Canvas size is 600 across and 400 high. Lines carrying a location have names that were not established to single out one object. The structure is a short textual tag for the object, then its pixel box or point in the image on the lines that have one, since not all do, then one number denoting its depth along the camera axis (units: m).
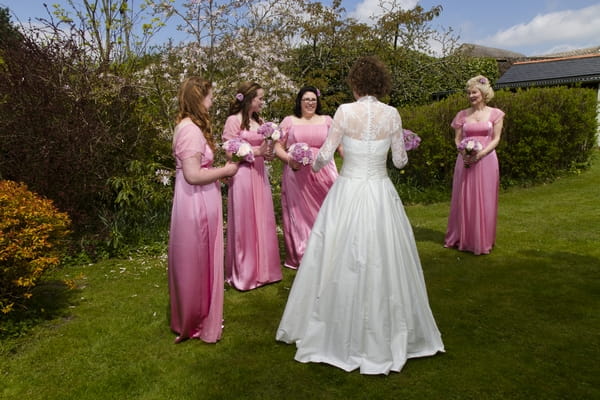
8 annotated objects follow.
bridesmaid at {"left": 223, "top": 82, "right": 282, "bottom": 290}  6.04
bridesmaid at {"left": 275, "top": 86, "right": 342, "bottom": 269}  6.43
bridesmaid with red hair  4.02
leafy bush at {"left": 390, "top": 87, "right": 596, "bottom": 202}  12.00
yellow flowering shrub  4.61
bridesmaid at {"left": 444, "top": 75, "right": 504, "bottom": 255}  7.12
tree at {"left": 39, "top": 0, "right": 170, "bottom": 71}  9.45
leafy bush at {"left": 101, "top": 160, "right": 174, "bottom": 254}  7.82
